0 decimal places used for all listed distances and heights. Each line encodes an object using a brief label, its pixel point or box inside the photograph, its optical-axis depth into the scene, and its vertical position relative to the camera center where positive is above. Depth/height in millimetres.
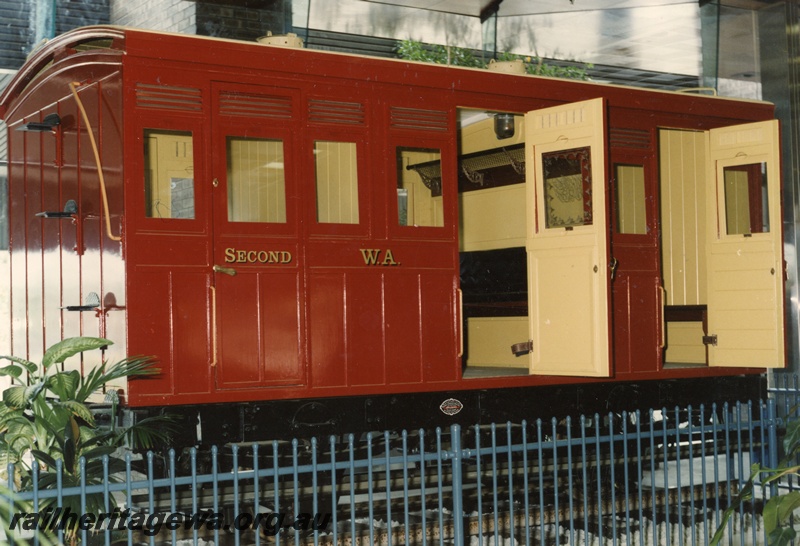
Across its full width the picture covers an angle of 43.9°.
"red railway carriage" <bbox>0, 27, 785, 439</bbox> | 6398 +446
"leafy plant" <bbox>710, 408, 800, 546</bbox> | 4070 -952
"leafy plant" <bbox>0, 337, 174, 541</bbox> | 5129 -684
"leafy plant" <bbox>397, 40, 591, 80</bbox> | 11445 +2736
